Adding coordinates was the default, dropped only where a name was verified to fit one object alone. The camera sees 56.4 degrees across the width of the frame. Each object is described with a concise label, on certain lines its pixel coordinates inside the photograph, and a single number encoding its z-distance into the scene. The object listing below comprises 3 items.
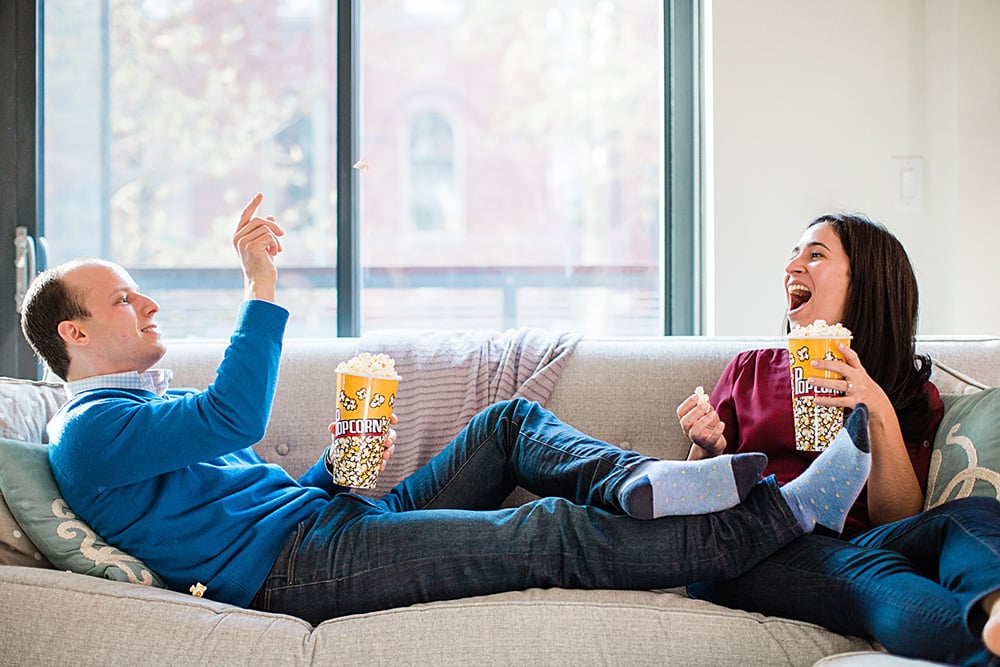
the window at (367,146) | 2.97
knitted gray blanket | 2.07
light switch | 2.79
